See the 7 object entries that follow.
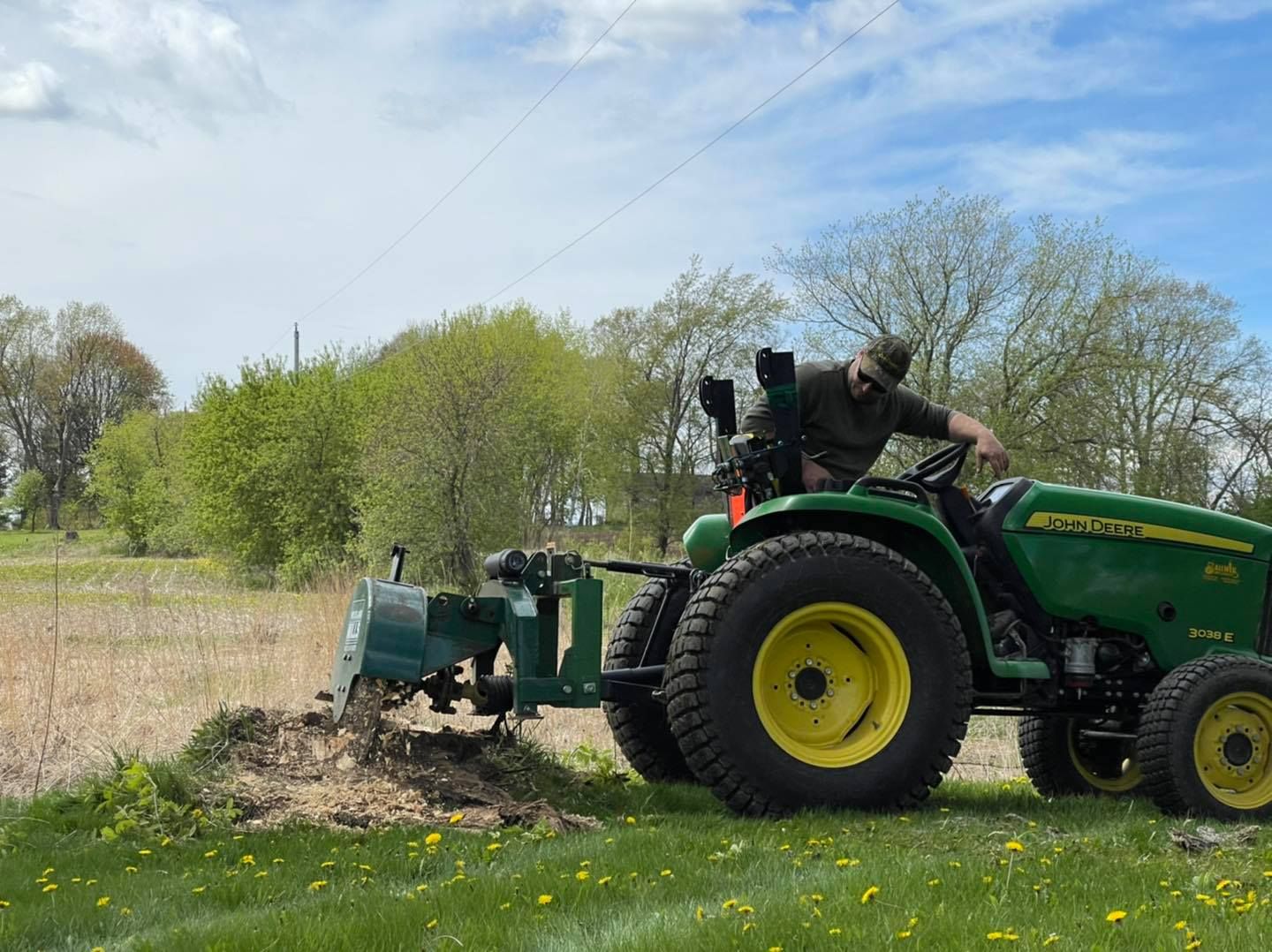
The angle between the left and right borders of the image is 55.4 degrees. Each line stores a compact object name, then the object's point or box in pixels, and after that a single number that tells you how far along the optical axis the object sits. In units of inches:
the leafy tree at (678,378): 1533.0
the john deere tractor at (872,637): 183.0
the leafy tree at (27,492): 2148.1
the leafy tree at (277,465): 1330.0
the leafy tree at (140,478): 1947.6
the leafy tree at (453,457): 1092.5
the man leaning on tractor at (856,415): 207.8
